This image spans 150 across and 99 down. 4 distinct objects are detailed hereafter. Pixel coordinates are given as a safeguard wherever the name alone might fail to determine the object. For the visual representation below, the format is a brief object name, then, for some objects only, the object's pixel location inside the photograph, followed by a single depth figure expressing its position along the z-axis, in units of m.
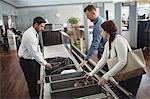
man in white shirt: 2.77
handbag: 1.84
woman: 1.78
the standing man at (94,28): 2.47
